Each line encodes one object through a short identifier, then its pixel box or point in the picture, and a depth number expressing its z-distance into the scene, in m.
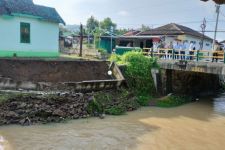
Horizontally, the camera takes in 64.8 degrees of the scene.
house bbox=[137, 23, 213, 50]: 20.30
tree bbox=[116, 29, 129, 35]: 41.61
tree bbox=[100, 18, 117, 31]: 42.25
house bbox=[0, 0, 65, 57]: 13.03
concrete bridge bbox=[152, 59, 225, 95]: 11.48
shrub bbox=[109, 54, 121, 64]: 13.92
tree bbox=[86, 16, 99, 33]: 41.10
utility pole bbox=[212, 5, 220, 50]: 19.96
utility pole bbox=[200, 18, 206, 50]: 22.62
